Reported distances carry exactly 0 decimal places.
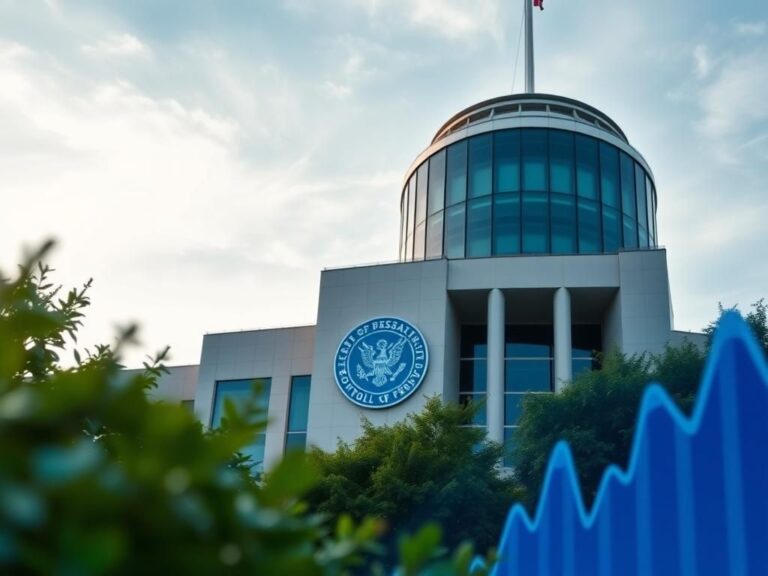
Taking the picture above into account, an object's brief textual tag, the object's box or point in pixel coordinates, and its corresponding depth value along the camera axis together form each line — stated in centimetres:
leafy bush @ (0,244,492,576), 90
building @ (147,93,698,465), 2469
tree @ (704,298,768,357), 2062
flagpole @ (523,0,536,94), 3659
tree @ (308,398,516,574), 1752
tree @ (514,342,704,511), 1858
